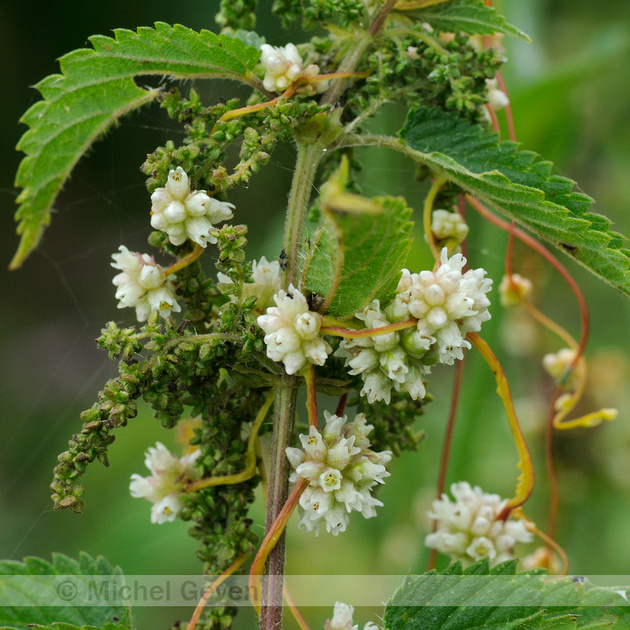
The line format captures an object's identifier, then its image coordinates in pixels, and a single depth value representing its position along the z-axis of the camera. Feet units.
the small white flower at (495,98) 1.68
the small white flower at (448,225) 1.64
